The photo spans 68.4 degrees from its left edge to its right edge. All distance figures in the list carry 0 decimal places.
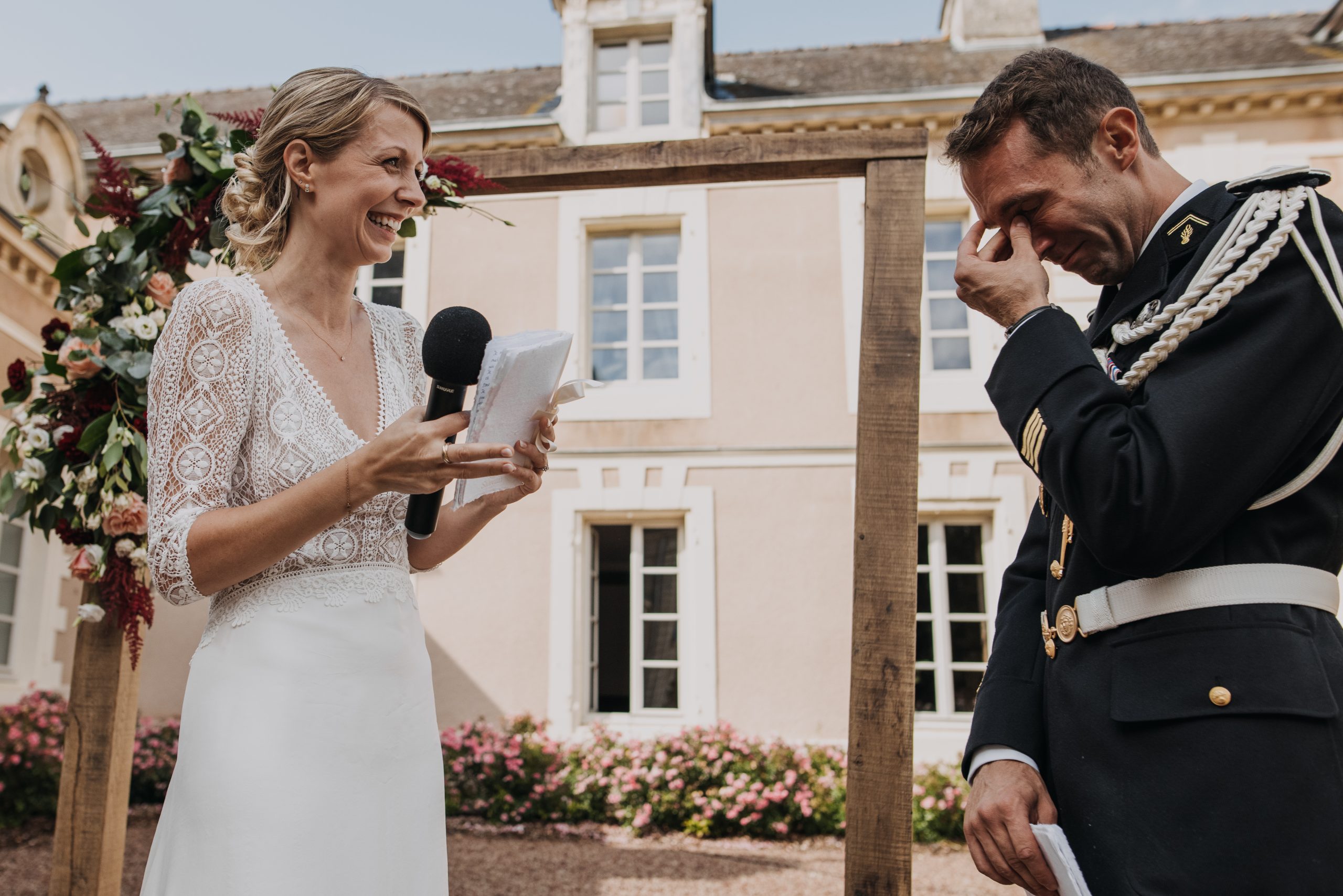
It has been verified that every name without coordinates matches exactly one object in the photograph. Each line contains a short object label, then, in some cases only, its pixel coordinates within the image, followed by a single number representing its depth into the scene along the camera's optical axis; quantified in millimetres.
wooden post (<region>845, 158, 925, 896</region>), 2377
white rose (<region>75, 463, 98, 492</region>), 2850
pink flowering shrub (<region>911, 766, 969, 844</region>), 7867
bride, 1512
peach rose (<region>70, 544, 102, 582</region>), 2807
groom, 1154
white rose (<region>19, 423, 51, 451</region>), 2932
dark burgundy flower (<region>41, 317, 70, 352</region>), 3031
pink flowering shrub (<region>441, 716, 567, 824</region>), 8164
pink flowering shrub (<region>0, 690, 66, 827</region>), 7738
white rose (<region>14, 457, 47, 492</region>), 2904
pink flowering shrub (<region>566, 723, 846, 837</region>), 7949
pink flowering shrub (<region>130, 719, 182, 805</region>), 8492
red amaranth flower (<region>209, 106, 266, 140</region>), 2867
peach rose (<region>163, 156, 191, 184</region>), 2982
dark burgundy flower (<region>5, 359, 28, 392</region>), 3090
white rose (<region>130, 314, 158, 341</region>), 2895
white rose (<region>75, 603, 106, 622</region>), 2812
